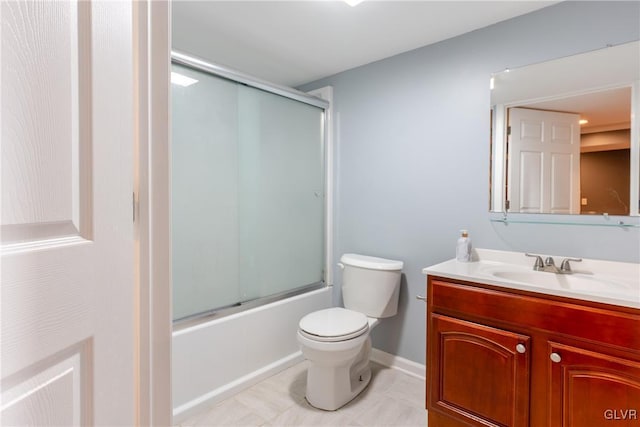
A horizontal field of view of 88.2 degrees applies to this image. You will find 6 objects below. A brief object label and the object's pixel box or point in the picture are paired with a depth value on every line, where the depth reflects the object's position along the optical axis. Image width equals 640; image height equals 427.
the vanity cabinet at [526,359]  1.19
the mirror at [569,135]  1.55
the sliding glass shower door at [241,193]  1.85
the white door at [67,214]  0.45
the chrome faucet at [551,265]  1.63
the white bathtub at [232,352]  1.79
